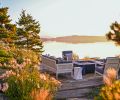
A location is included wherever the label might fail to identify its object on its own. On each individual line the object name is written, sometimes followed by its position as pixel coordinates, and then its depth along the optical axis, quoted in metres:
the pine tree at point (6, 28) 9.02
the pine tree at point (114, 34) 8.54
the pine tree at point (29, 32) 12.63
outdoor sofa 5.88
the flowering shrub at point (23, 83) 4.20
